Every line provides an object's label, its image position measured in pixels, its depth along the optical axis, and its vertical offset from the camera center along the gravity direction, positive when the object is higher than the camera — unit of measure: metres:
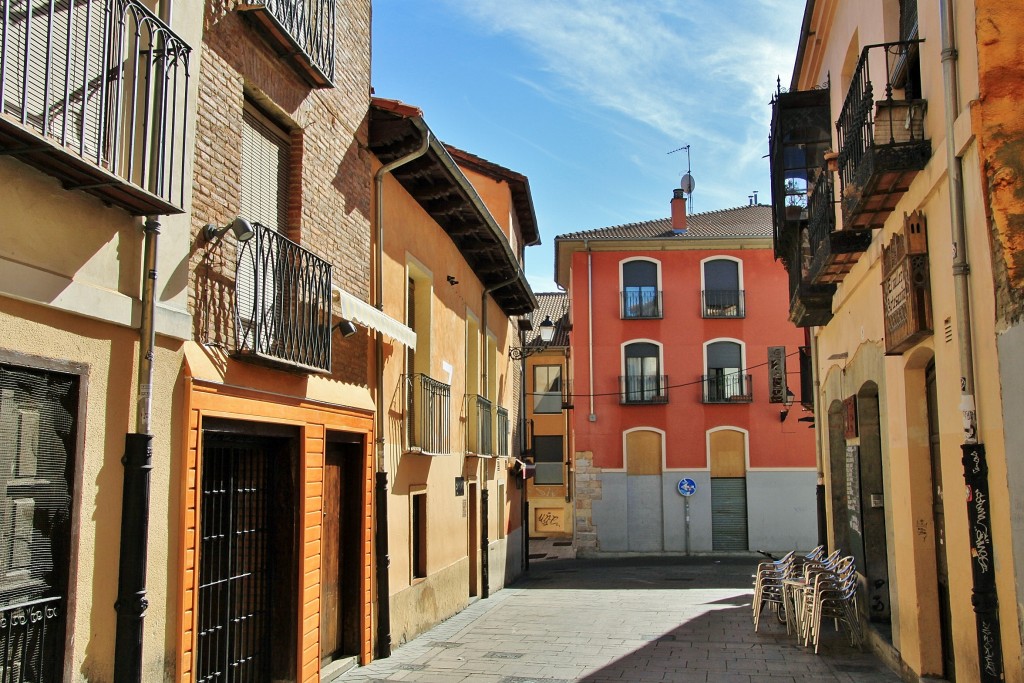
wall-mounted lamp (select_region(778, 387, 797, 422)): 31.35 +1.95
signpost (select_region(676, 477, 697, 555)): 31.50 -0.59
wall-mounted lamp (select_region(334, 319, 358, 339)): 9.13 +1.39
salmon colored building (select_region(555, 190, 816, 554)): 31.62 +2.43
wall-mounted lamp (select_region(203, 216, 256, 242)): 6.90 +1.75
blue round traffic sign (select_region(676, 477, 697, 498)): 31.53 -0.53
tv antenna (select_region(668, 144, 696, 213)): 39.34 +11.58
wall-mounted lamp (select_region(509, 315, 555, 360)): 23.23 +3.33
